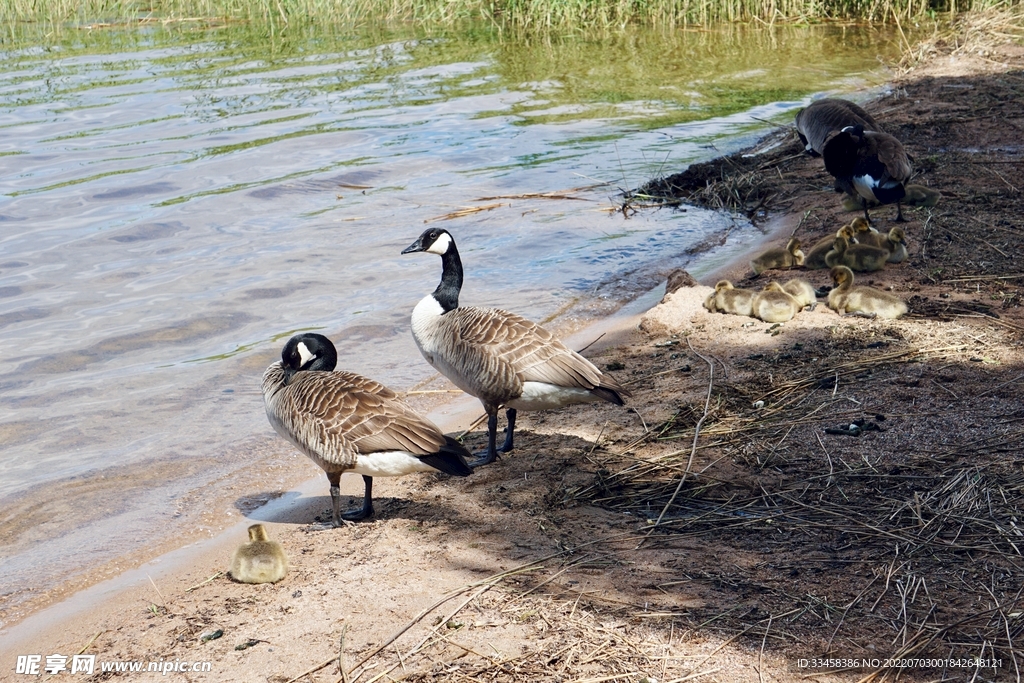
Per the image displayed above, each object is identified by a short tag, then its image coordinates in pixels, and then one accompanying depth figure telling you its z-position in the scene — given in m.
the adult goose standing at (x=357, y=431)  5.14
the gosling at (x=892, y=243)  8.46
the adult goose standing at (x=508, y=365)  5.79
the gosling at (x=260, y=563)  4.65
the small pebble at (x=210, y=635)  4.22
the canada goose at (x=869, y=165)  9.28
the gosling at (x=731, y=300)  7.61
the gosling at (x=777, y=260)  8.86
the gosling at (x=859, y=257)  8.29
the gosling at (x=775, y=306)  7.39
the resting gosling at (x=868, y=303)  7.19
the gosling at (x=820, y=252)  8.75
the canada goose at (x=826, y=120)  11.40
